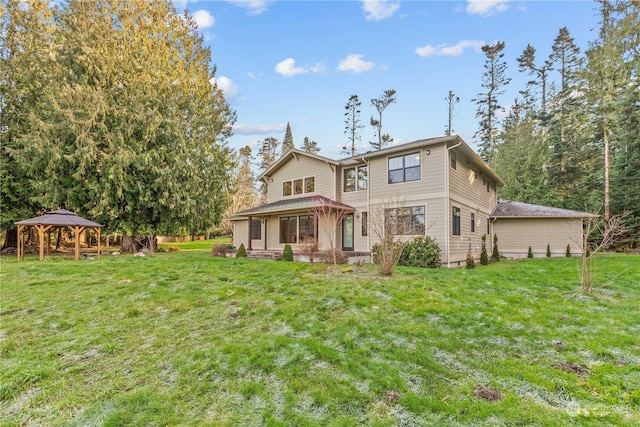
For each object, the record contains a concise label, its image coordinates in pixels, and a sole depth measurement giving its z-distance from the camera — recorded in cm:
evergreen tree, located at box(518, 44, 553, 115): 2695
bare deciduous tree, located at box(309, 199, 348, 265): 1379
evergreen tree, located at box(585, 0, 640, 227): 1769
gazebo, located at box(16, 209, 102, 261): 1109
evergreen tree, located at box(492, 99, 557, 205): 2314
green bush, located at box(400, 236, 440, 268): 1127
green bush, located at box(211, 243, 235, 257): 1752
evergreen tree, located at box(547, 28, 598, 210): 2166
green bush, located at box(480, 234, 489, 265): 1363
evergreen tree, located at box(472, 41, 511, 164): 2667
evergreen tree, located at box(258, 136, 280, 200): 4103
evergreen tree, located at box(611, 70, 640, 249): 1802
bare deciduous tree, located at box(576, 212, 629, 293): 656
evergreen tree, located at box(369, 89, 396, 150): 2827
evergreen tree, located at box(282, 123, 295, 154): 4103
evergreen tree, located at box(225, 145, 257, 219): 3791
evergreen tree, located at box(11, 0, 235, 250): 1422
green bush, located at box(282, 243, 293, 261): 1395
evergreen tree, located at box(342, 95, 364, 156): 3141
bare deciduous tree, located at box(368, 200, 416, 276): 818
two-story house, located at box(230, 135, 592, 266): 1209
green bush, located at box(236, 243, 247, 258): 1605
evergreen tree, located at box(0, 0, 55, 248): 1496
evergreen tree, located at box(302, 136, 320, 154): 4058
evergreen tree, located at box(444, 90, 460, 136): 2684
